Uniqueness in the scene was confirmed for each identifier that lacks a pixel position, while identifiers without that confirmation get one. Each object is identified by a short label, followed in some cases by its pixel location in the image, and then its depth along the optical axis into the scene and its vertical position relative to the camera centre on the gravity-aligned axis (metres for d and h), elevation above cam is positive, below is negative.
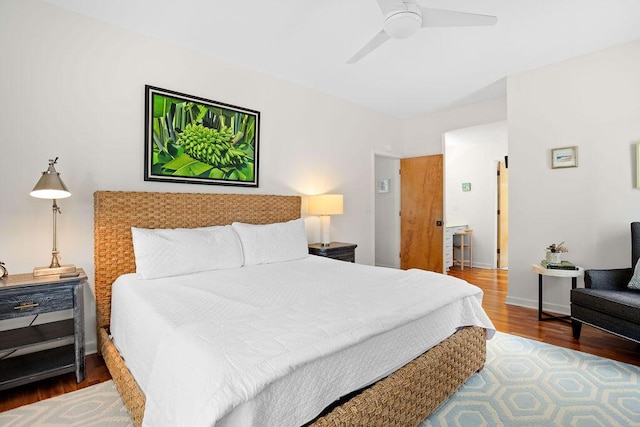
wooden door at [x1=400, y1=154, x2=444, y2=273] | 5.18 +0.05
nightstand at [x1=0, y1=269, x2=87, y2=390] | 1.94 -0.79
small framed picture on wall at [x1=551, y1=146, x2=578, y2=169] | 3.40 +0.63
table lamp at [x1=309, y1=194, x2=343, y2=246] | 3.91 +0.10
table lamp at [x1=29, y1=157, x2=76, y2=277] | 2.10 +0.14
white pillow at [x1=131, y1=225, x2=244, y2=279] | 2.38 -0.28
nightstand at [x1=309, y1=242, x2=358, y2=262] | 3.75 -0.41
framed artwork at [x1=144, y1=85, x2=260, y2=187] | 2.85 +0.72
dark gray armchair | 2.35 -0.66
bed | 1.42 -0.74
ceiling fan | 1.98 +1.24
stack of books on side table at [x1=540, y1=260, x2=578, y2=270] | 3.22 -0.49
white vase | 3.32 -0.42
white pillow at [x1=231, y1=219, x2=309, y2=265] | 2.93 -0.25
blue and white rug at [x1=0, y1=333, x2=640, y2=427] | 1.76 -1.09
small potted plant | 3.29 -0.38
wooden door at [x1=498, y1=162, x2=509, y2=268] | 6.37 +0.00
